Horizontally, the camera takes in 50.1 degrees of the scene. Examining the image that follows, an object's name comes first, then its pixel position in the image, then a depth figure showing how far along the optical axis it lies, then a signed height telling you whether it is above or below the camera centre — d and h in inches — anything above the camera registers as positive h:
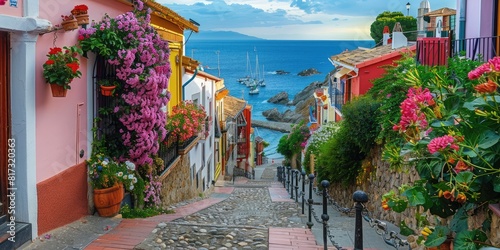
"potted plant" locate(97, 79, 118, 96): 326.3 +9.2
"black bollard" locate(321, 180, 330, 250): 282.7 -61.2
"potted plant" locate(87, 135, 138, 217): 326.6 -48.8
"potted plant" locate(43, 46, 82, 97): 262.2 +15.2
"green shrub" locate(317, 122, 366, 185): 553.0 -58.3
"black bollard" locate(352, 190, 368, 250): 210.3 -44.8
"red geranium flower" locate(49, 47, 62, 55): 264.1 +25.0
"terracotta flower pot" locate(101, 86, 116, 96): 325.7 +6.7
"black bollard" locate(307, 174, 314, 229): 354.0 -66.2
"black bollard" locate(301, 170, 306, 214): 413.4 -62.6
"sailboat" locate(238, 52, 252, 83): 5799.2 +258.5
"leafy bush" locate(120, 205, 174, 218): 355.3 -76.2
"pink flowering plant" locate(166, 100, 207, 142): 527.2 -18.3
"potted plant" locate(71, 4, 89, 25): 293.9 +48.1
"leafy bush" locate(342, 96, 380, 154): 504.7 -18.0
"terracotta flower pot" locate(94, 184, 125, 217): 326.3 -60.6
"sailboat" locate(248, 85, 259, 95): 5308.1 +118.5
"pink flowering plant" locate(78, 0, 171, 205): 324.8 +16.7
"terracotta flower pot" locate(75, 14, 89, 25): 293.7 +45.3
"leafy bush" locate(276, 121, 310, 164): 1472.7 -106.3
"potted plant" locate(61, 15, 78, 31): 280.4 +40.3
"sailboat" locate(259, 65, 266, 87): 5885.8 +221.0
